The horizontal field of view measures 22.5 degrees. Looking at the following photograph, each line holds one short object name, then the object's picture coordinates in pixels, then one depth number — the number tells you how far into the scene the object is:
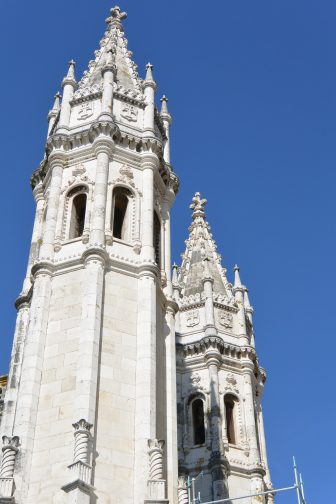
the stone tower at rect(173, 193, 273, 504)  34.34
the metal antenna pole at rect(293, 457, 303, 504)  20.98
